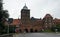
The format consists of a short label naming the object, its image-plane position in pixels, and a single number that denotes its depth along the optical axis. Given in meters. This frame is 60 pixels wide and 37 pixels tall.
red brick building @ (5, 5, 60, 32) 43.01
